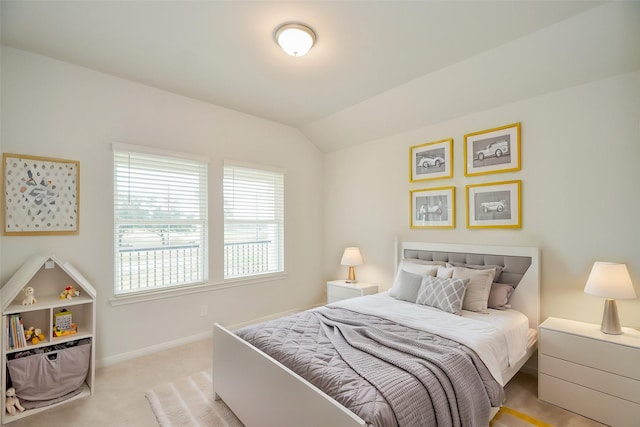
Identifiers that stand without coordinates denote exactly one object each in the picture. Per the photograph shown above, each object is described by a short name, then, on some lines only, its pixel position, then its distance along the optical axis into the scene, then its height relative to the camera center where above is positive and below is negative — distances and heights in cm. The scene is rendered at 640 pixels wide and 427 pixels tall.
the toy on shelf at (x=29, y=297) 232 -62
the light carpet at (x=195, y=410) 208 -142
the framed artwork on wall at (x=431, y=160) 339 +61
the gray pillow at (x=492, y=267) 287 -52
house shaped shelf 217 -68
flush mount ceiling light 220 +129
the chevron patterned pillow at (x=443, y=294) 260 -70
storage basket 220 -117
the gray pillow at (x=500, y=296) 272 -74
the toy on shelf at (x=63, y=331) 242 -93
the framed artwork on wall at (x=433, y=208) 336 +6
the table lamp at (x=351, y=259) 412 -61
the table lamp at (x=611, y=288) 211 -52
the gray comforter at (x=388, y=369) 143 -85
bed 152 -86
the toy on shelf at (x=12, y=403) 212 -130
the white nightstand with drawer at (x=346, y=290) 387 -98
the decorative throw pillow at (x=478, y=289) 264 -67
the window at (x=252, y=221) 384 -9
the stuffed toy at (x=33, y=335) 232 -92
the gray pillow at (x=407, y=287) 298 -72
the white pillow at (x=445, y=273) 296 -58
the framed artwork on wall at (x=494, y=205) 290 +8
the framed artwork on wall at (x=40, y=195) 247 +17
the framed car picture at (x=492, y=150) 290 +62
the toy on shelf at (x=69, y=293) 252 -65
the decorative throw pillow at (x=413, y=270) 309 -59
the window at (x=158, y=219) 304 -5
